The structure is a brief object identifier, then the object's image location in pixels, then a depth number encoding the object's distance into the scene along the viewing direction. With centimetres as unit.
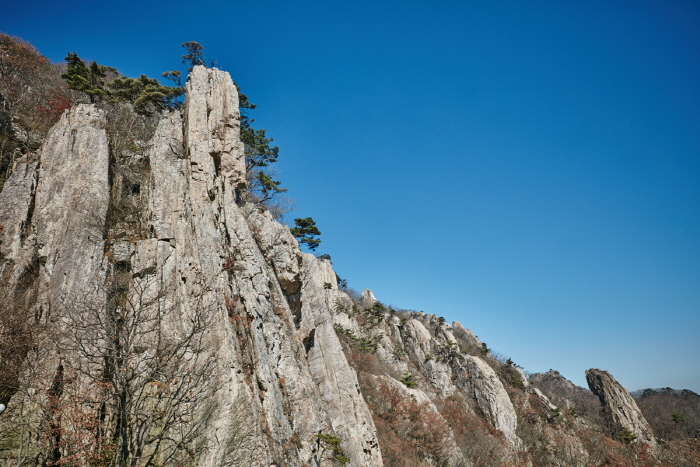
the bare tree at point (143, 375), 1101
